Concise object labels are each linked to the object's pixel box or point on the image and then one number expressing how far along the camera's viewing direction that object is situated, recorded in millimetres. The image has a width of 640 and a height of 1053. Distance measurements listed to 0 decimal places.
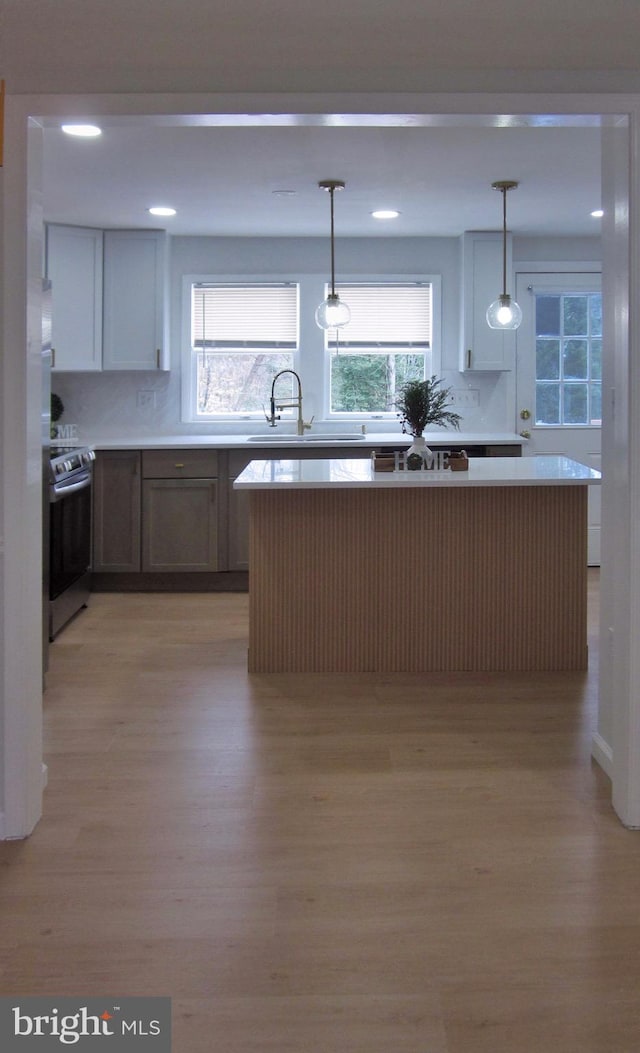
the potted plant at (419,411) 4496
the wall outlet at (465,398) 6844
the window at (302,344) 6754
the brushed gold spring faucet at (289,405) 6562
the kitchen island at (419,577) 4418
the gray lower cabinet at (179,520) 6211
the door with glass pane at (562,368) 6805
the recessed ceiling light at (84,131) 3909
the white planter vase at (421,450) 4555
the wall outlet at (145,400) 6785
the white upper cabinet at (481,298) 6492
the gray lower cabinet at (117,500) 6180
